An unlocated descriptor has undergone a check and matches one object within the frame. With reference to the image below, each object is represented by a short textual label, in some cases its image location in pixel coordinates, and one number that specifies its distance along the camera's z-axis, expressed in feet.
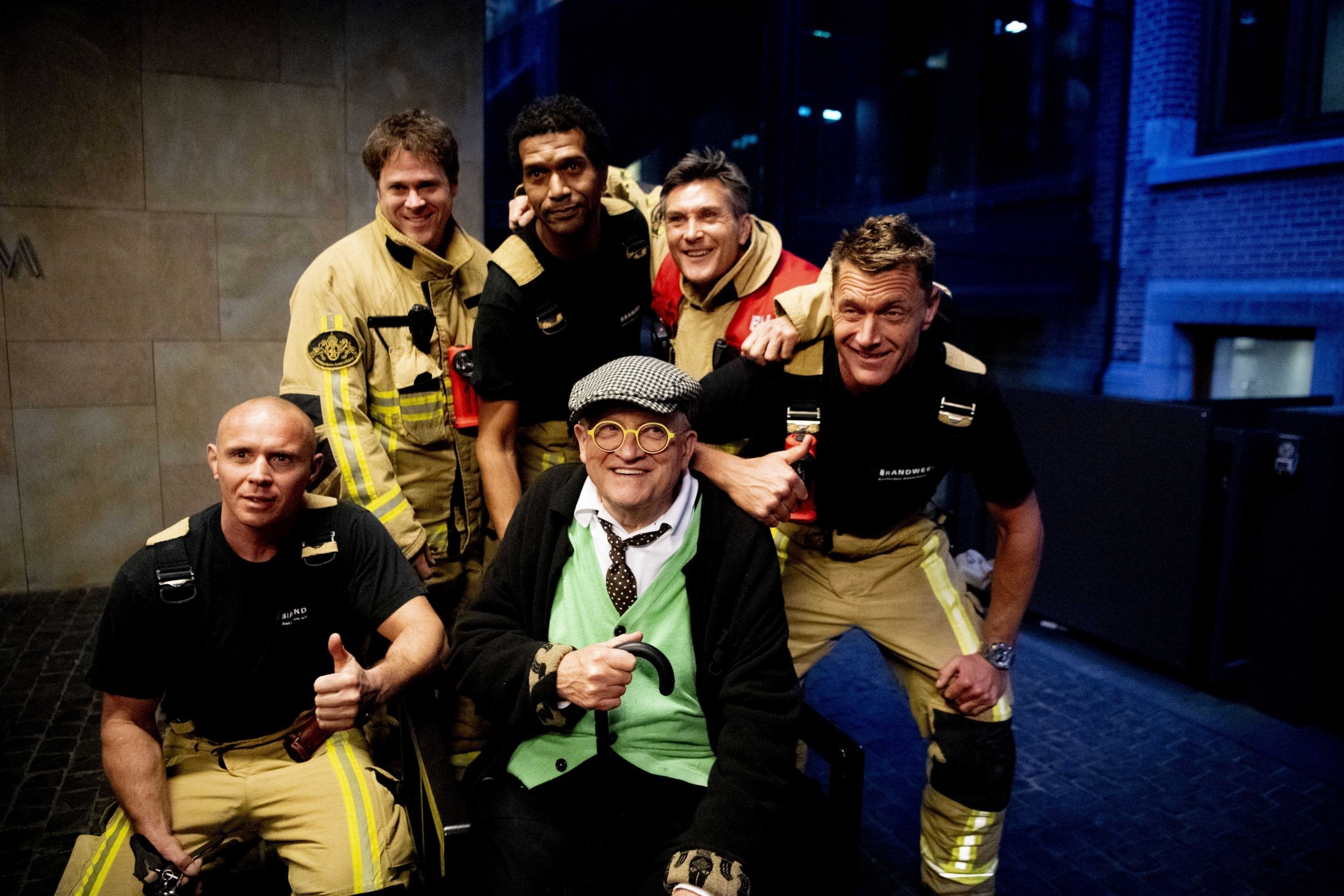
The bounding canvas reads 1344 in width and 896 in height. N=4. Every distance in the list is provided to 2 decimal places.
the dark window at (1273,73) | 28.27
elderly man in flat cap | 7.60
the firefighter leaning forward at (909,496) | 9.20
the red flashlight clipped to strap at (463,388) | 10.96
